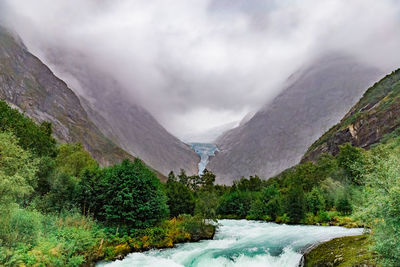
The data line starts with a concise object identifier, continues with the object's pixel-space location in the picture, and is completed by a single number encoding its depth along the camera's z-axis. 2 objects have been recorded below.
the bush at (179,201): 54.53
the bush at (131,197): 33.53
